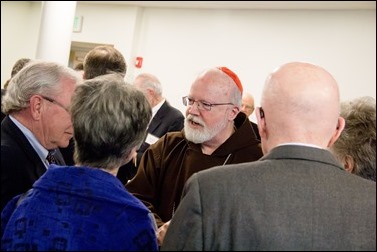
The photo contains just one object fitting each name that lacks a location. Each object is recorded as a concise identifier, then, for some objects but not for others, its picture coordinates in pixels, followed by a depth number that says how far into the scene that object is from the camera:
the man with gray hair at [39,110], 1.66
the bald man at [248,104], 5.25
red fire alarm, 6.88
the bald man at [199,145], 2.43
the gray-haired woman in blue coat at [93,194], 1.30
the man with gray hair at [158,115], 4.03
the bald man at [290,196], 1.18
